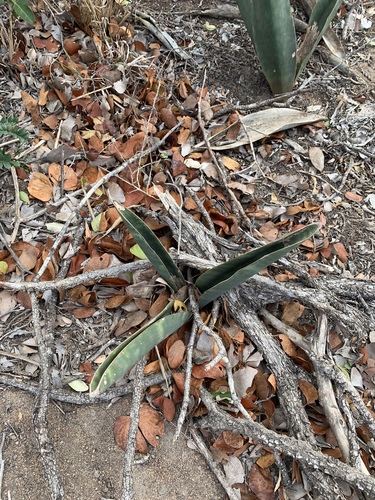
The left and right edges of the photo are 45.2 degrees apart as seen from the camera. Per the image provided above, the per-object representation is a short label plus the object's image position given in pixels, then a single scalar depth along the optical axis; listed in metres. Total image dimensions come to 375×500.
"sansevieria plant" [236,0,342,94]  1.43
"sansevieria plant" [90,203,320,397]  0.89
